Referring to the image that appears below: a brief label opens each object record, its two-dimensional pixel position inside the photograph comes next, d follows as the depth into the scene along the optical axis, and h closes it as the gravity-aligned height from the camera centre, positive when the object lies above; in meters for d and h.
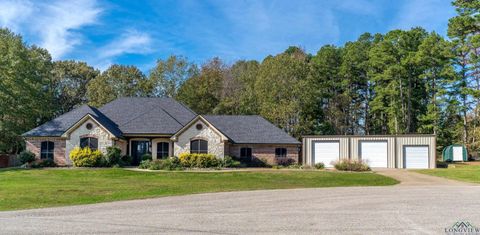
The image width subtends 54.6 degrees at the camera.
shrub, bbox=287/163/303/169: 35.57 -2.00
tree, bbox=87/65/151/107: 55.96 +6.80
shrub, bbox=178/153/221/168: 33.97 -1.48
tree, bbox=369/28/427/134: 53.12 +7.09
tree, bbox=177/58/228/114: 54.91 +5.74
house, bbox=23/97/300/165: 35.03 +0.43
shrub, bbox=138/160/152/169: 32.13 -1.70
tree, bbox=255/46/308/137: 50.69 +5.39
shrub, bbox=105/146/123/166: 33.47 -1.20
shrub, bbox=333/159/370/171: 32.72 -1.82
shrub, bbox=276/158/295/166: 37.72 -1.70
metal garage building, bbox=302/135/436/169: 37.03 -0.78
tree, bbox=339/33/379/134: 57.84 +6.96
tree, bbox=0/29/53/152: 43.28 +4.68
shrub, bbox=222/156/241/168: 34.72 -1.68
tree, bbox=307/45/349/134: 56.54 +6.03
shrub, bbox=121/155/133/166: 35.50 -1.55
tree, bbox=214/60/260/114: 53.66 +6.16
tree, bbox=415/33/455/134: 50.16 +7.24
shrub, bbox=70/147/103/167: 33.03 -1.30
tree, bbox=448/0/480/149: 33.97 +8.16
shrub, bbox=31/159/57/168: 33.38 -1.71
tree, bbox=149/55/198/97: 59.78 +8.37
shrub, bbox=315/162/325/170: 35.25 -1.96
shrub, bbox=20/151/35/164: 34.22 -1.28
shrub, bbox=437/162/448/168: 39.41 -2.07
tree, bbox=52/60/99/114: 60.62 +7.50
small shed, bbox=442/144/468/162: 44.94 -1.24
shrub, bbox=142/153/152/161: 36.19 -1.34
